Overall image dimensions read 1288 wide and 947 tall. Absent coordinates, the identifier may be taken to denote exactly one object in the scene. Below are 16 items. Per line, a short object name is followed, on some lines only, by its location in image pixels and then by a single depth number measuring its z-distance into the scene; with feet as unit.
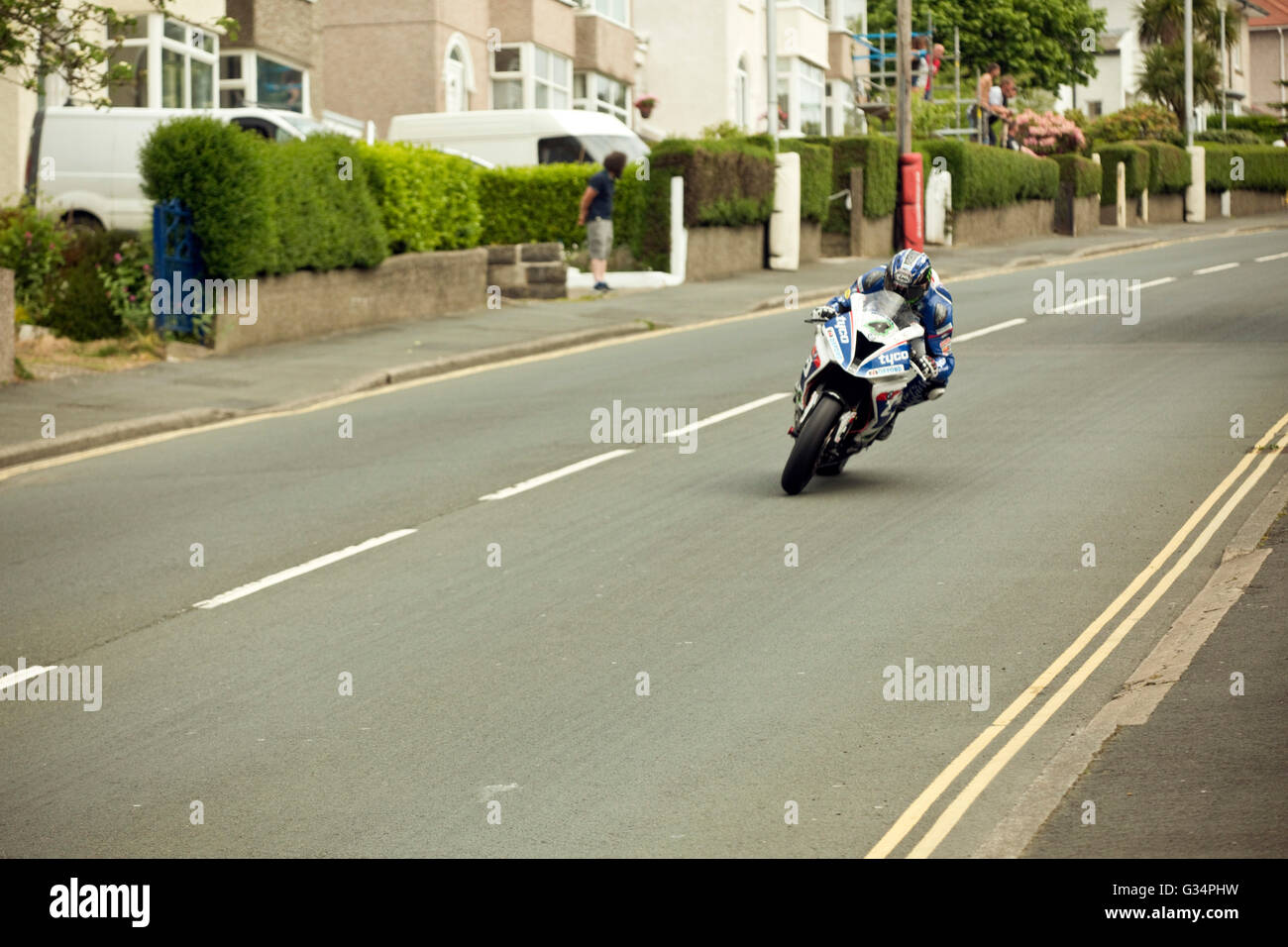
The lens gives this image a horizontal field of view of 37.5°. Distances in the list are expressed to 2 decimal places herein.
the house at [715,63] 161.79
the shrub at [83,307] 67.05
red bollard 124.88
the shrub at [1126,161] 161.89
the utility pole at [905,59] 119.44
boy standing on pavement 92.17
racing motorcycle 39.68
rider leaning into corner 40.63
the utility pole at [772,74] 108.68
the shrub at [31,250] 63.00
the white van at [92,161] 81.92
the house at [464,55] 126.41
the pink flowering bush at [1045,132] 162.50
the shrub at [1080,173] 150.92
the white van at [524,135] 113.09
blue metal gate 67.00
